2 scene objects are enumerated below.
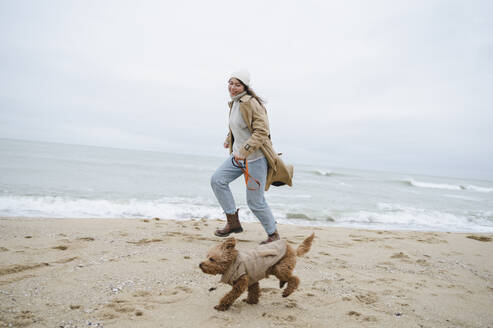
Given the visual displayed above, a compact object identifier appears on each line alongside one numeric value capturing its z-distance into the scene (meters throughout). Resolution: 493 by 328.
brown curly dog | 2.10
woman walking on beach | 3.32
